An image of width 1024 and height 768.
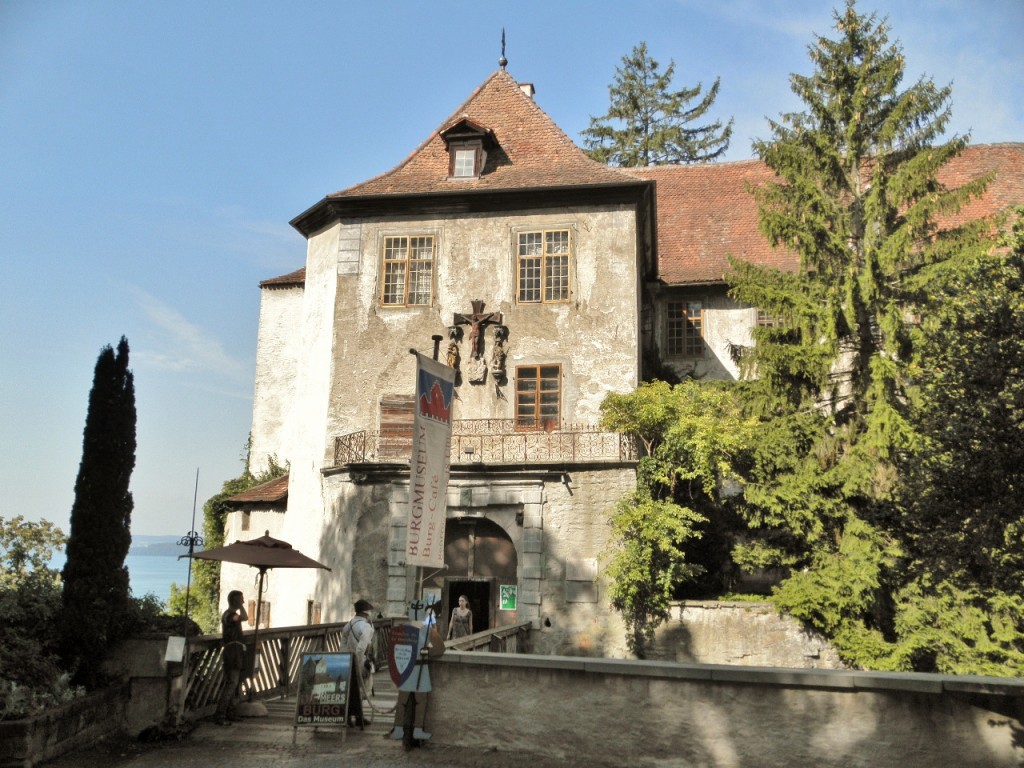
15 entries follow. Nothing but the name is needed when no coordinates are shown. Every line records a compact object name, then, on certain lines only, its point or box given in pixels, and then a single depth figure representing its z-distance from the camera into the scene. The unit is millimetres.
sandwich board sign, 10913
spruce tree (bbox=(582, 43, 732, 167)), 43906
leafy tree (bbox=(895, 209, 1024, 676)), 11227
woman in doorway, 17844
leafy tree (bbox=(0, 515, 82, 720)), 10383
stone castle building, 20812
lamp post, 12095
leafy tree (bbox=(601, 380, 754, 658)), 19578
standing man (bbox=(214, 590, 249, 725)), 11695
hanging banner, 11250
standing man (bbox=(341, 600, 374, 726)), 11273
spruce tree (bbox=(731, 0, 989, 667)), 19406
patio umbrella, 12430
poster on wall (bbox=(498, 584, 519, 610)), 21016
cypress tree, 11711
